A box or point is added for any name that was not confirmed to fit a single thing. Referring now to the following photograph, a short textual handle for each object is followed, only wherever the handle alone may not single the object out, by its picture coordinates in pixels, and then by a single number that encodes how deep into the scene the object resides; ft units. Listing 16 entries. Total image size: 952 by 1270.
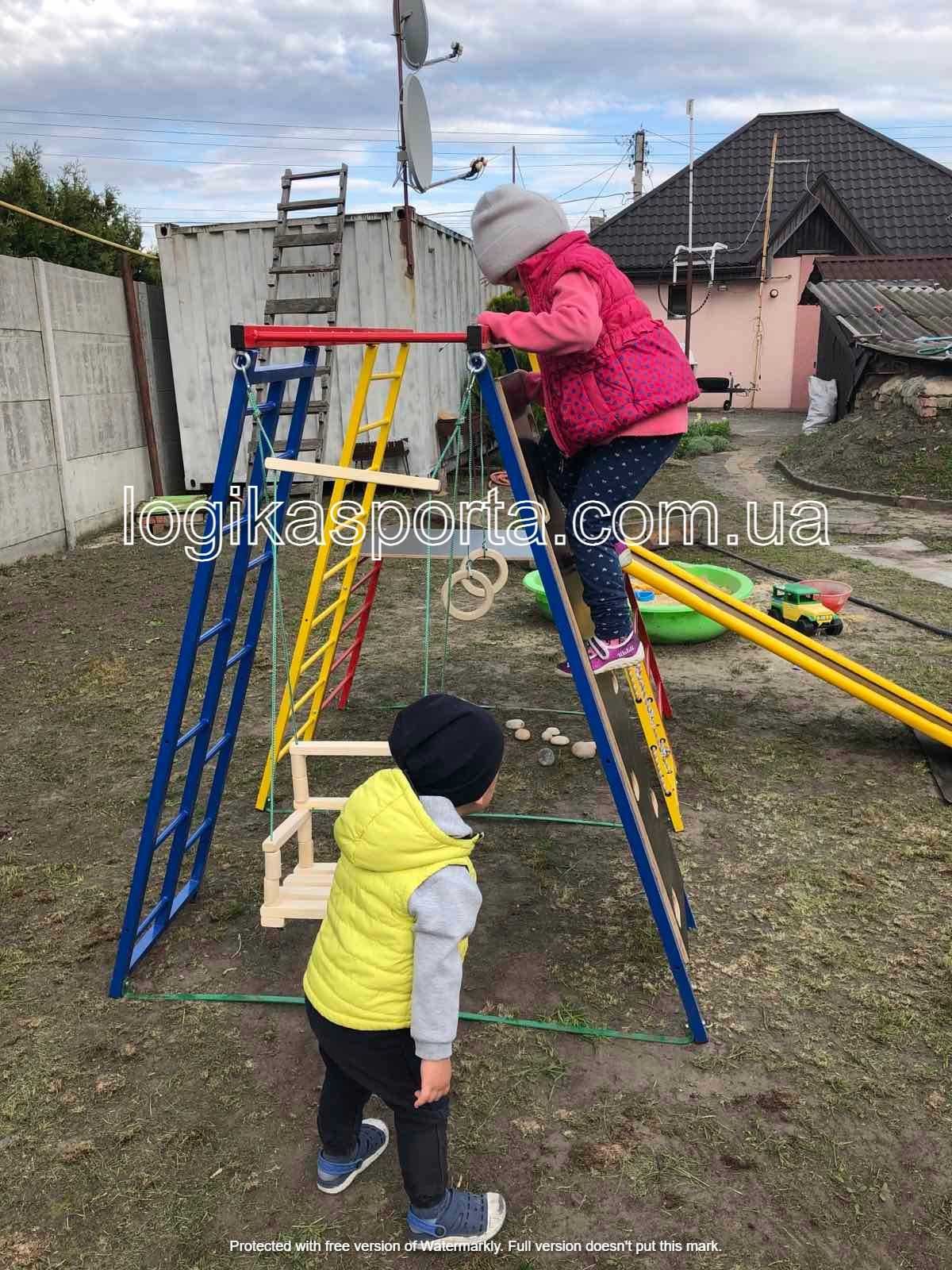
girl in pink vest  7.91
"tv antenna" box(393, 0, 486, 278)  26.55
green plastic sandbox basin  17.48
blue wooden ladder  7.99
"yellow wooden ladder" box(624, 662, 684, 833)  10.19
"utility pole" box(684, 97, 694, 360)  57.88
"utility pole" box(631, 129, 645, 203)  103.76
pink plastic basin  18.70
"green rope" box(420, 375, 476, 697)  7.65
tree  53.06
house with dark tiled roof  62.49
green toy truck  17.57
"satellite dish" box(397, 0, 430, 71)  27.53
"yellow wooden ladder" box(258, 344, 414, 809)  10.35
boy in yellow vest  5.53
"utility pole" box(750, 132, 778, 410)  61.52
